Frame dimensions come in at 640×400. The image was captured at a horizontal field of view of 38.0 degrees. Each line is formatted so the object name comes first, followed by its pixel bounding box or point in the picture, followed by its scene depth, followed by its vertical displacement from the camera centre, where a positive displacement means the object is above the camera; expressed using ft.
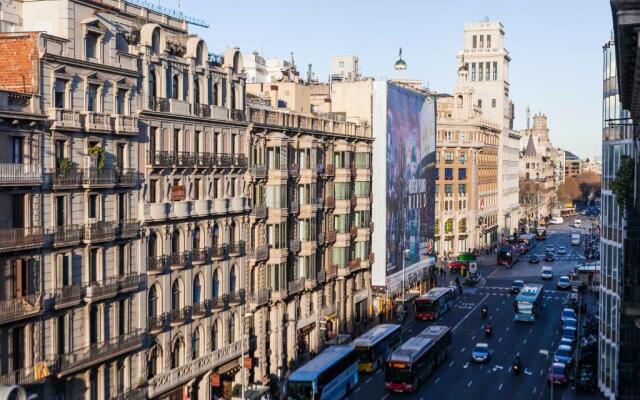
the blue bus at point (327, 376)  187.62 -41.90
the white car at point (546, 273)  420.81 -43.30
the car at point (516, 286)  375.78 -44.42
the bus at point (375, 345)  234.17 -43.46
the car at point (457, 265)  443.73 -42.18
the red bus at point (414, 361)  212.43 -43.75
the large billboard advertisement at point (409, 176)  316.81 +0.64
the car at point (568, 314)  295.56 -44.08
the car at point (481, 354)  247.70 -47.13
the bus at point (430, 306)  311.88 -43.32
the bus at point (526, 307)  308.40 -42.99
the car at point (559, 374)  220.84 -46.78
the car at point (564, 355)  237.25 -46.26
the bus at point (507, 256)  476.54 -40.60
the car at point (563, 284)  391.86 -44.83
